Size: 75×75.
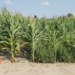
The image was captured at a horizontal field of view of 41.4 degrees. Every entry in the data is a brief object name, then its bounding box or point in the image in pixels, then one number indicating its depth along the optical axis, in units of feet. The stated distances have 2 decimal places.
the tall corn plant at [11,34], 11.68
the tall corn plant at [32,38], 11.75
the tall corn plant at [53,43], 11.67
